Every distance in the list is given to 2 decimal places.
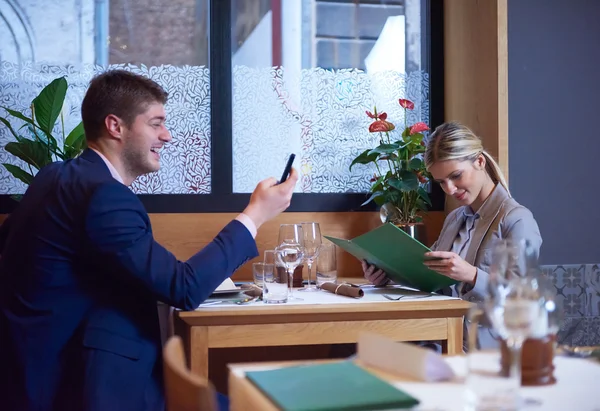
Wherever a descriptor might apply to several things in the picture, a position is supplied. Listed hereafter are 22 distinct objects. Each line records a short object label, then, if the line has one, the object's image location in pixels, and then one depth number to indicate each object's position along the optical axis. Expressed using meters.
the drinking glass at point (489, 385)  0.96
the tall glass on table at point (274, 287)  2.12
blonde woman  2.38
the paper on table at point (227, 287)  2.25
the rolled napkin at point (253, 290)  2.25
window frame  3.14
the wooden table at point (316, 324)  1.99
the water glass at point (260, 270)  2.14
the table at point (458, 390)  1.00
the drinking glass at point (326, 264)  2.51
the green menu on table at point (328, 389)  0.97
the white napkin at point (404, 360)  1.13
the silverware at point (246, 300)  2.11
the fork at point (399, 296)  2.16
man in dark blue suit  1.62
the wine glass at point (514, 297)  1.03
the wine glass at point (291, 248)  2.27
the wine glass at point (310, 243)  2.51
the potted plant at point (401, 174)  2.98
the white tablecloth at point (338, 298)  2.10
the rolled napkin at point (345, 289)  2.20
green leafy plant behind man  2.75
